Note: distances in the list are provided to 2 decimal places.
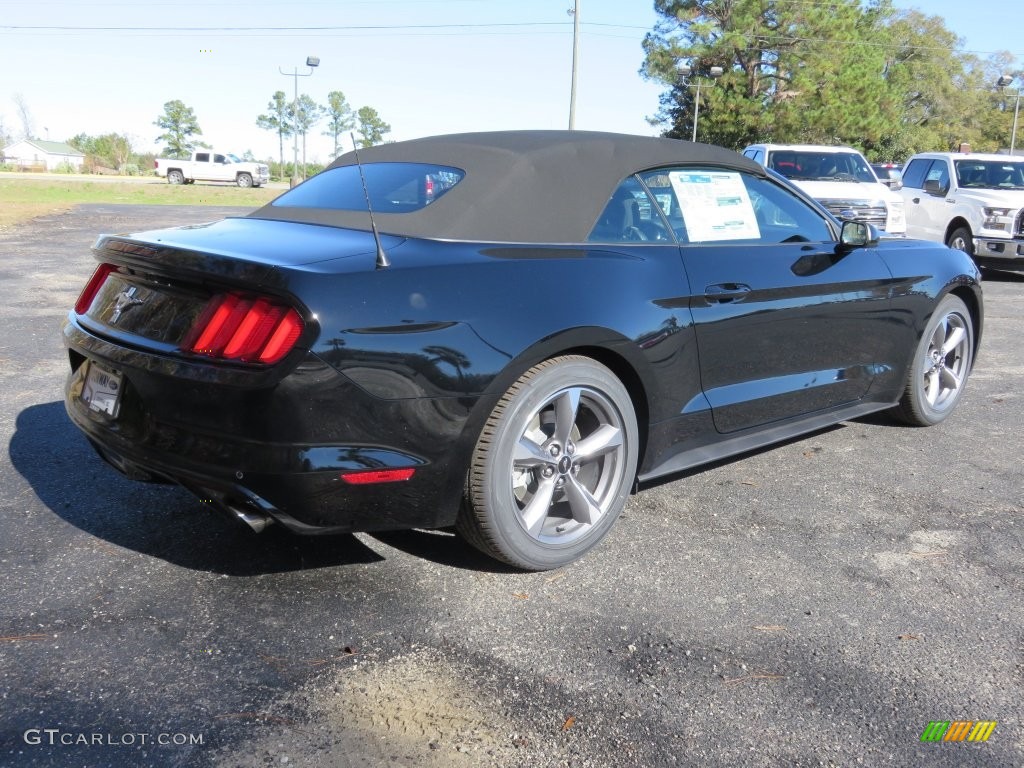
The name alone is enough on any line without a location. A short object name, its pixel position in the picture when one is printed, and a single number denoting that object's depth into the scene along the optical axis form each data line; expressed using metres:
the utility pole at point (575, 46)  24.36
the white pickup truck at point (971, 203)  12.13
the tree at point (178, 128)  88.06
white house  109.88
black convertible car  2.64
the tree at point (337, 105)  77.65
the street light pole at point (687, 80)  42.74
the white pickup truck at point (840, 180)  12.97
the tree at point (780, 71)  42.62
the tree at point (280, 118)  85.06
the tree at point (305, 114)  82.06
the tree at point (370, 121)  74.19
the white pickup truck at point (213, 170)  49.22
